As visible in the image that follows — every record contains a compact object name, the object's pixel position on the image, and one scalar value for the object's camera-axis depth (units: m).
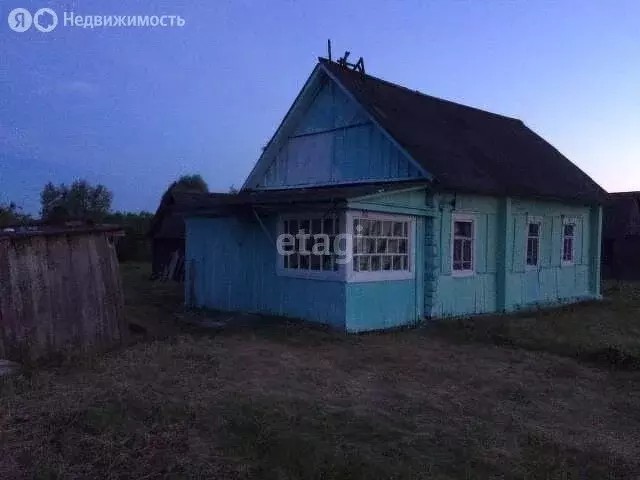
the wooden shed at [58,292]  7.68
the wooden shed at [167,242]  24.41
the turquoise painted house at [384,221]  11.05
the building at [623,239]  26.84
